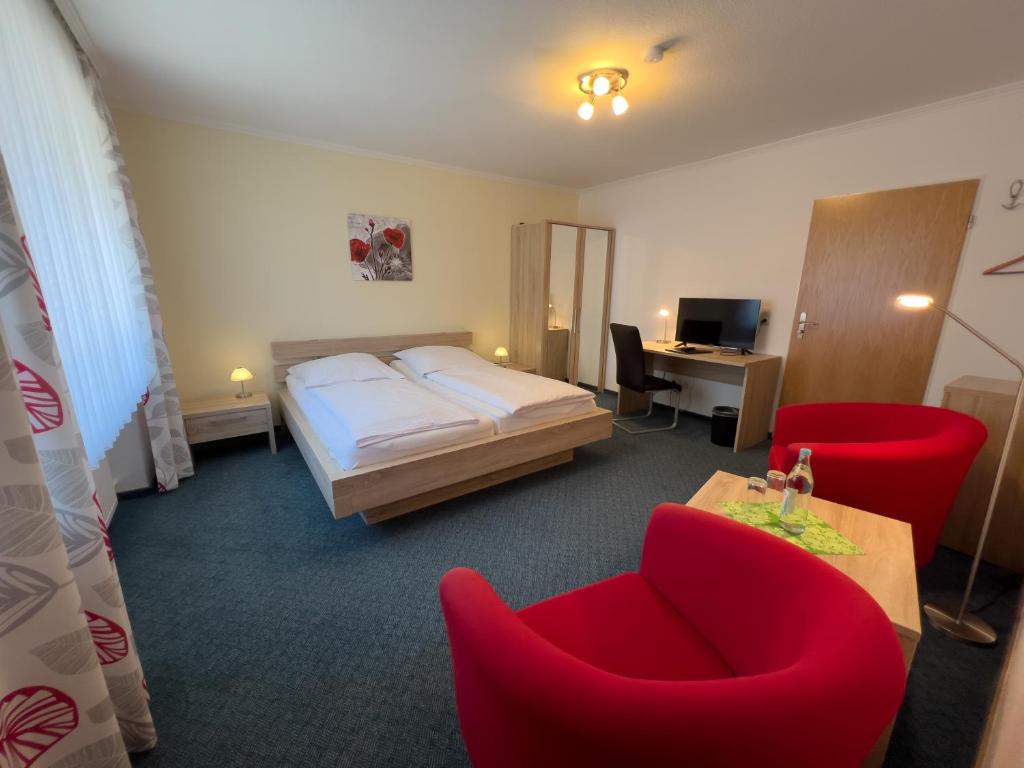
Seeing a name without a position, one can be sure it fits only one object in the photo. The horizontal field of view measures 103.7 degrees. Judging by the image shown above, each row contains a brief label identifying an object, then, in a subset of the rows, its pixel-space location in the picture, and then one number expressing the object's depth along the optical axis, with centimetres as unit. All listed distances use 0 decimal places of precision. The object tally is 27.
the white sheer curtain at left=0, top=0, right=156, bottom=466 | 133
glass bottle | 131
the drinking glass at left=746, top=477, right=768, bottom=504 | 145
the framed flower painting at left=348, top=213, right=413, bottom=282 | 348
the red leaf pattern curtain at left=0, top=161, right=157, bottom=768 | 75
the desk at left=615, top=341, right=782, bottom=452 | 315
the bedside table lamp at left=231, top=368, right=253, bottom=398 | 294
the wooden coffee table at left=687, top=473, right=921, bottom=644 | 97
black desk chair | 351
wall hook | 226
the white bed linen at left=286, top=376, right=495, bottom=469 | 200
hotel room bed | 194
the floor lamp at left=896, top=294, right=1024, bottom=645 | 144
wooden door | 254
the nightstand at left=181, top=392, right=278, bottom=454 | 274
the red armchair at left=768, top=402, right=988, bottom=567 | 154
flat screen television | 333
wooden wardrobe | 416
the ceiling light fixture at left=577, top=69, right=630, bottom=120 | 210
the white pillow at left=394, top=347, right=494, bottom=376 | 342
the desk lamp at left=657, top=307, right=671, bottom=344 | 406
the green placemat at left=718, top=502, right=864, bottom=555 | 119
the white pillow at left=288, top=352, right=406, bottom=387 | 298
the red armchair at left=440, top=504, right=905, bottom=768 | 49
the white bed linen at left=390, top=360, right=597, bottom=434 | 250
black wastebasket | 330
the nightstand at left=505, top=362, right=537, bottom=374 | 423
